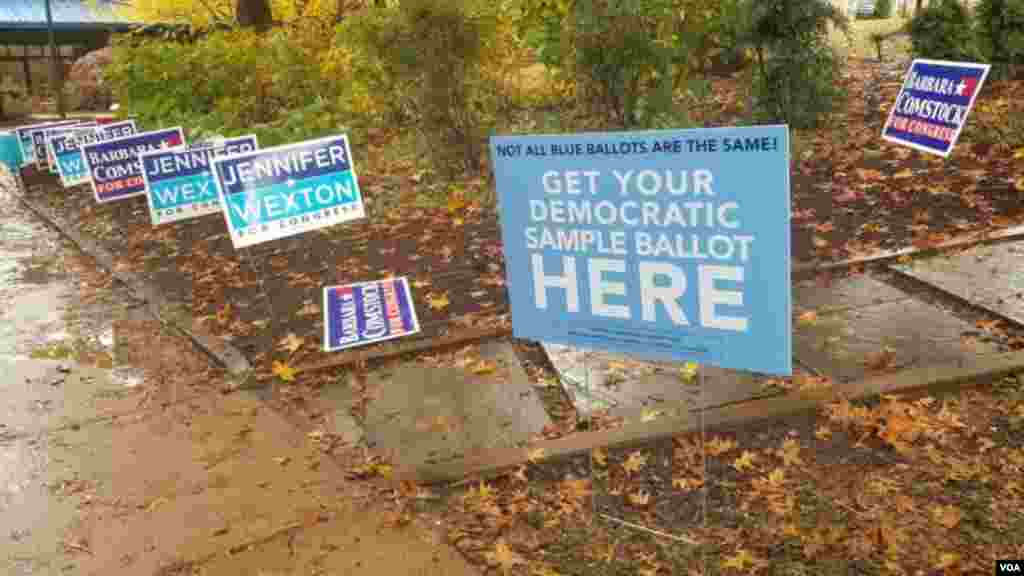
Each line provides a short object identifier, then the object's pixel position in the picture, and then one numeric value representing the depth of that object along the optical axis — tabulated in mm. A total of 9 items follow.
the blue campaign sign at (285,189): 6586
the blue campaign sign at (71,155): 14727
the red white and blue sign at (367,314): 6090
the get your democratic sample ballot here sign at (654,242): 2980
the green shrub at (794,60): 9539
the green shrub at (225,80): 13688
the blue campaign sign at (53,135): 15980
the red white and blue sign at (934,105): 6598
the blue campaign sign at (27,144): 18094
